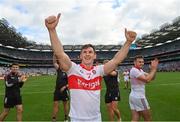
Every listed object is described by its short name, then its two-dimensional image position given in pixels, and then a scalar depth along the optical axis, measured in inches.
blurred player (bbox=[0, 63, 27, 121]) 144.6
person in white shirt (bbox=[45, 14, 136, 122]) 62.6
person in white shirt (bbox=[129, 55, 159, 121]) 118.4
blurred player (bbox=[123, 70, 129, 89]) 393.1
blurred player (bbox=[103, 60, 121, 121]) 156.9
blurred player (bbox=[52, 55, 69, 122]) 166.5
